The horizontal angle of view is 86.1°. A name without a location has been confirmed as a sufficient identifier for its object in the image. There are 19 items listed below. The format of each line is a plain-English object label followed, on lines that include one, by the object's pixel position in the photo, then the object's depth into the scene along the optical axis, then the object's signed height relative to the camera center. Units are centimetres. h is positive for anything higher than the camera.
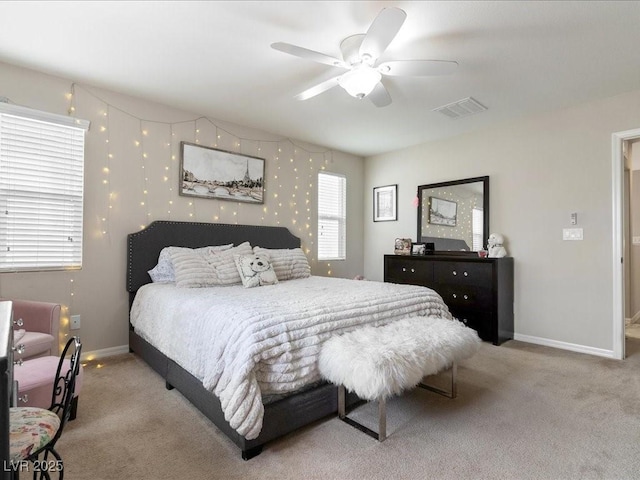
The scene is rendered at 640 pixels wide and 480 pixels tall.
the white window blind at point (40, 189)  271 +43
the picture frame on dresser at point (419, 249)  446 -7
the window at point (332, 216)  493 +40
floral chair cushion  103 -62
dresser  355 -48
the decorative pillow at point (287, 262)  357 -21
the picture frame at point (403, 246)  462 -4
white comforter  162 -49
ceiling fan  197 +116
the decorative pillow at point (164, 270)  320 -26
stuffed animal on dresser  380 -2
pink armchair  233 -56
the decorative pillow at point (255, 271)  310 -26
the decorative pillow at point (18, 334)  215 -60
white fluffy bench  166 -60
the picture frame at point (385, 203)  506 +61
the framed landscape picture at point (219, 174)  364 +77
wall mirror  411 +37
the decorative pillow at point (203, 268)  296 -23
